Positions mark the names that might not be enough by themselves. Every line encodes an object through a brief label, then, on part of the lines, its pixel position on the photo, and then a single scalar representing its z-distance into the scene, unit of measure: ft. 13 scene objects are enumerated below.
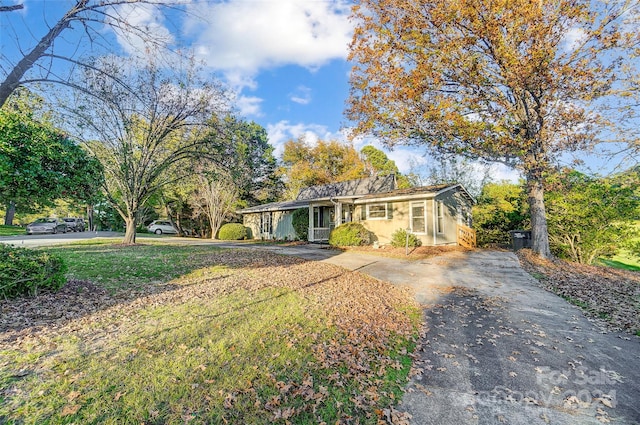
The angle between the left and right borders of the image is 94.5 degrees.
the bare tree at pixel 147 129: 43.29
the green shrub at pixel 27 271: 15.52
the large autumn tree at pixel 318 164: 112.88
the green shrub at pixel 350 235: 53.83
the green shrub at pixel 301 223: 67.41
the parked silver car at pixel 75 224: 93.93
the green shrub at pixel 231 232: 80.12
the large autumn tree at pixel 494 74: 32.19
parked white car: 106.11
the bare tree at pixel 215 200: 81.15
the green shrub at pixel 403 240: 51.70
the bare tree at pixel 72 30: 17.65
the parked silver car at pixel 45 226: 77.56
